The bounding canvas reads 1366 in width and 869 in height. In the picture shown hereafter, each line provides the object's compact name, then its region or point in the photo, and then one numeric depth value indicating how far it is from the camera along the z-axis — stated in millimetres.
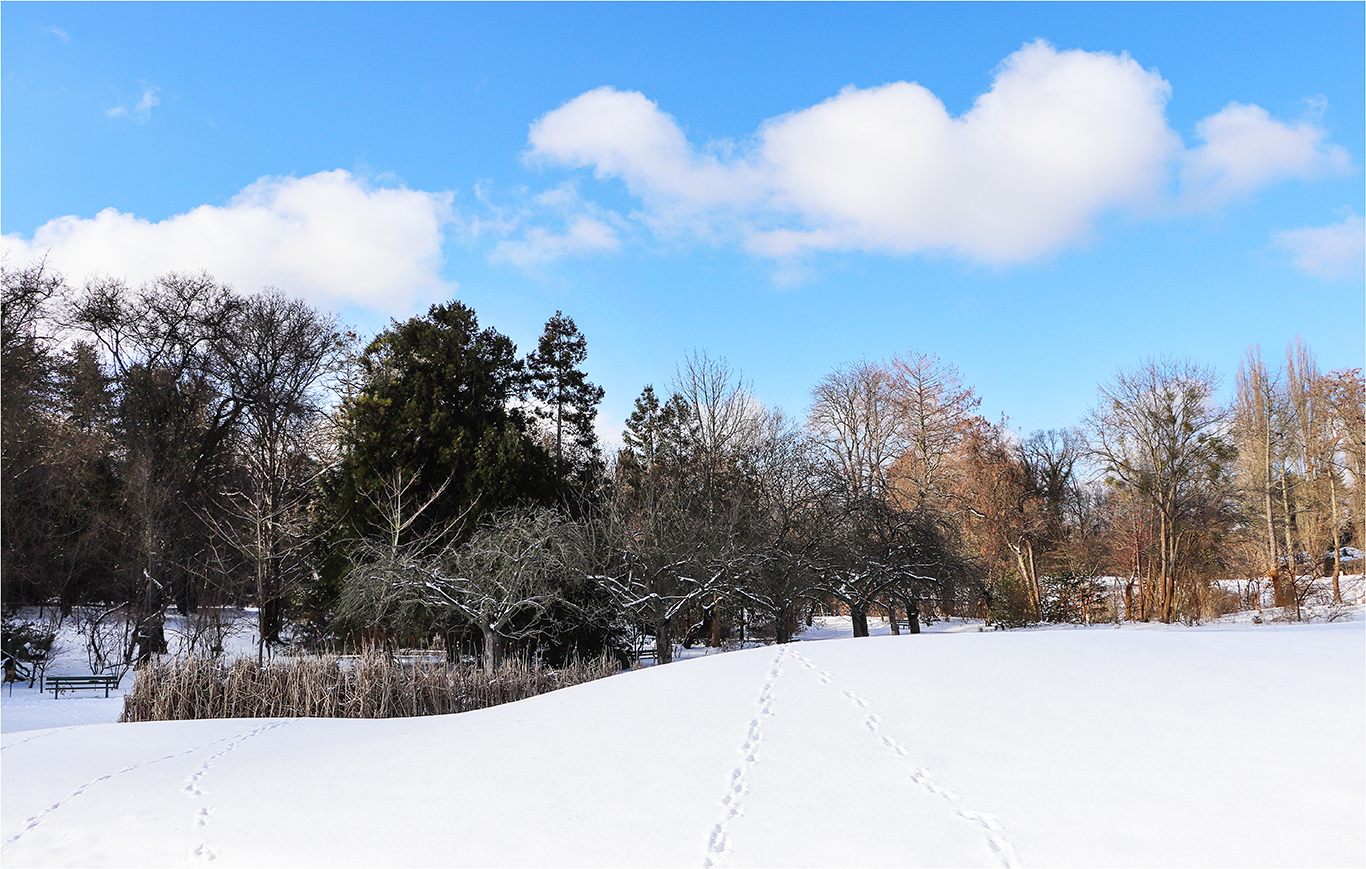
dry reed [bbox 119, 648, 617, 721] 11789
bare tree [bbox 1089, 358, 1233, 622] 24109
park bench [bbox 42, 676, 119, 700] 16281
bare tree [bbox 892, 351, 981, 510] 31953
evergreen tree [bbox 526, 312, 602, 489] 27438
